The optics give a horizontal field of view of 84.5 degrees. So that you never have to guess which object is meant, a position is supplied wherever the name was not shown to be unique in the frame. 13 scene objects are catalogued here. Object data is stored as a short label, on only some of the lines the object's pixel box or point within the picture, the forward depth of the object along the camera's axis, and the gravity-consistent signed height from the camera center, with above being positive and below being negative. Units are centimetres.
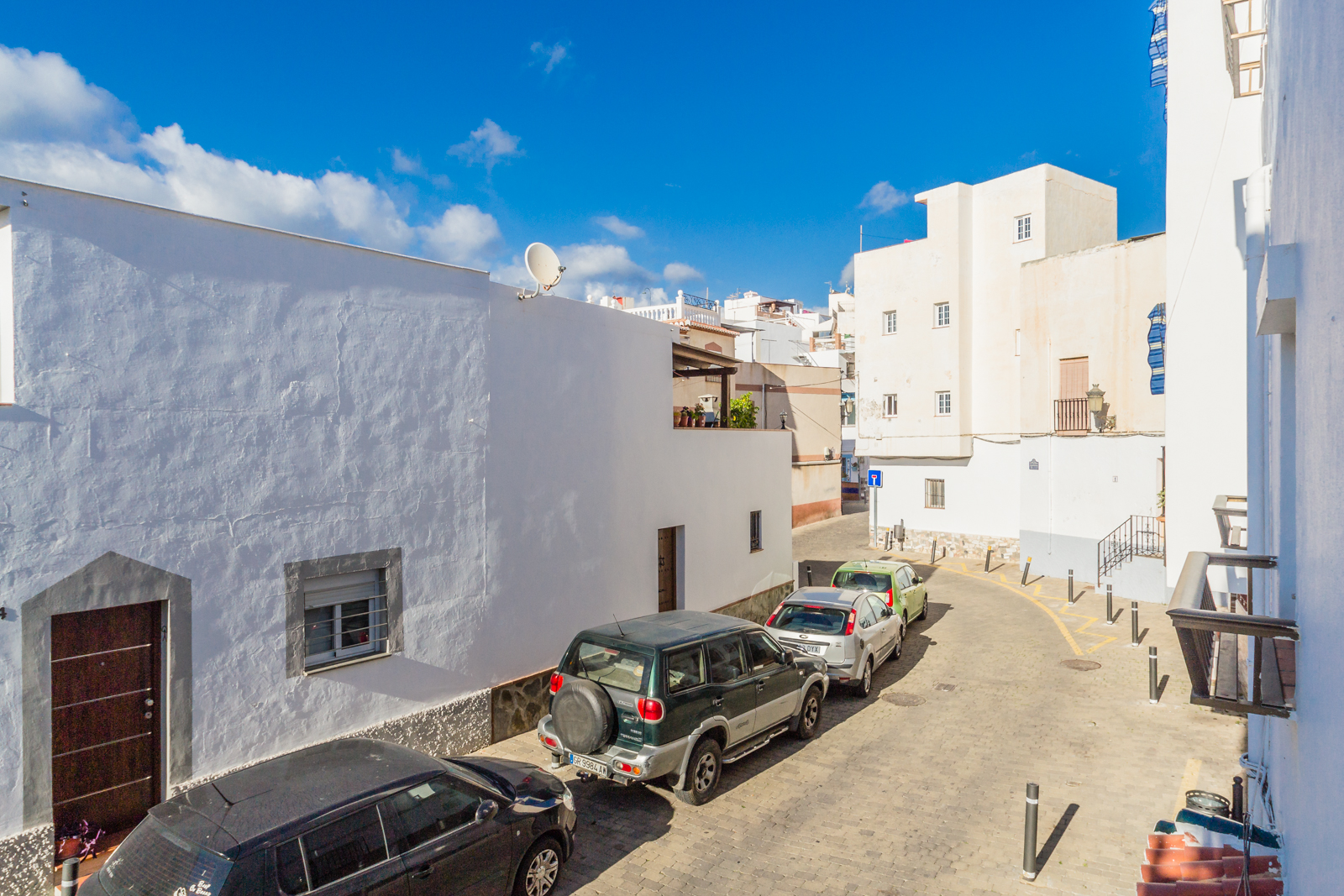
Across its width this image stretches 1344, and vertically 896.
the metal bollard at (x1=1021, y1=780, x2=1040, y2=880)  677 -355
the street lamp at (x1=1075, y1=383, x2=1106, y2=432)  2155 +155
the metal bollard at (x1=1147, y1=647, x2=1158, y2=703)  1166 -353
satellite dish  1034 +267
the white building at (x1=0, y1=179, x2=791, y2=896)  620 -46
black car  455 -256
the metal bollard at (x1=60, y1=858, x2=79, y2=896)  548 -317
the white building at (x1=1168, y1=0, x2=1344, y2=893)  190 -9
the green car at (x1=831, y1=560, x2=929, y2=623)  1556 -274
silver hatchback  1159 -286
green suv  774 -272
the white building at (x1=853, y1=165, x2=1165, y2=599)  2148 +279
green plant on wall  1767 +96
